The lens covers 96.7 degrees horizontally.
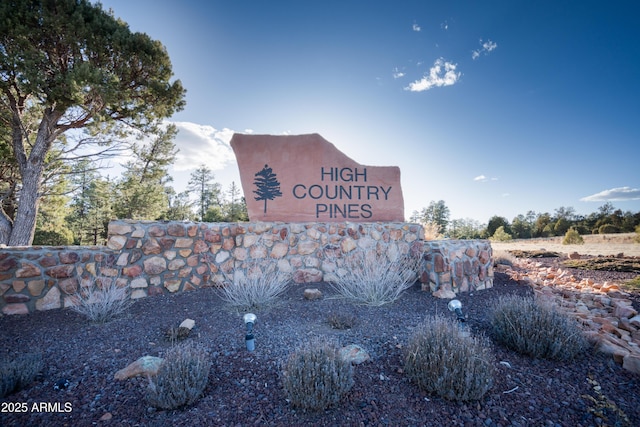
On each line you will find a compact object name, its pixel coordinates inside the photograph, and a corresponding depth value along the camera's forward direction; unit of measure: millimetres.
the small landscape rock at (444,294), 4418
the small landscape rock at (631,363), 2496
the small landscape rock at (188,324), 3299
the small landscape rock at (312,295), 4320
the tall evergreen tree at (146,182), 15133
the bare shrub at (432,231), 8152
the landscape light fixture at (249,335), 2793
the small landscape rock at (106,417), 1994
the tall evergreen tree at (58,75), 8695
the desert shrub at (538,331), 2689
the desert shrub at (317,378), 1991
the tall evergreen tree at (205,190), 25484
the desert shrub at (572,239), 14531
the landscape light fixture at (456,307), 3138
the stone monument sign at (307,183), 5664
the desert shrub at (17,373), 2221
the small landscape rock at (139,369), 2445
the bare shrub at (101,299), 3594
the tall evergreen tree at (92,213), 16906
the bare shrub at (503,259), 7986
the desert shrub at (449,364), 2076
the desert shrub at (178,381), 2051
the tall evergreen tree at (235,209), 20172
